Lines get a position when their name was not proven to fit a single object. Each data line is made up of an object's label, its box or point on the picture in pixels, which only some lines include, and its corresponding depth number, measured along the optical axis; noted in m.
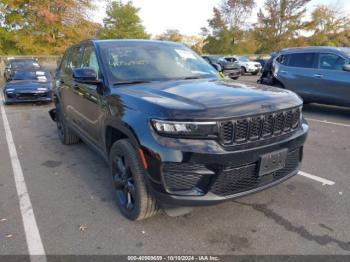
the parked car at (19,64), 14.69
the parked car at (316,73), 7.31
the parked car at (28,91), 9.77
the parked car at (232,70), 17.38
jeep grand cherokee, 2.37
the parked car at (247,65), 22.48
